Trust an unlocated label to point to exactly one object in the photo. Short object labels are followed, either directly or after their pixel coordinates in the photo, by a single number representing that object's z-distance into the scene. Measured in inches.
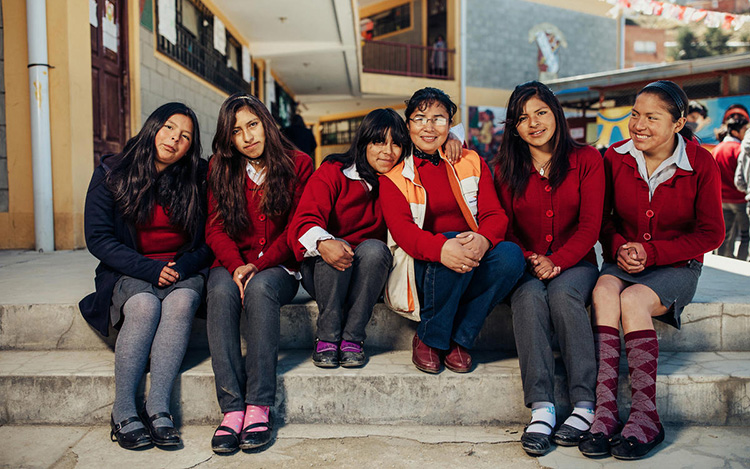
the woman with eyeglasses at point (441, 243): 89.4
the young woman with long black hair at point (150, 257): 82.8
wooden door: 192.4
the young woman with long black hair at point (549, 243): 82.1
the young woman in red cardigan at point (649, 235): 81.7
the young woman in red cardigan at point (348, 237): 91.6
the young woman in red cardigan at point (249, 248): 83.6
